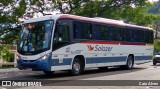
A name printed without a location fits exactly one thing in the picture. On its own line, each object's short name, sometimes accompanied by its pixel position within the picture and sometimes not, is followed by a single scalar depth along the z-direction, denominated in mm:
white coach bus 15141
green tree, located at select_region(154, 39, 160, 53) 66738
